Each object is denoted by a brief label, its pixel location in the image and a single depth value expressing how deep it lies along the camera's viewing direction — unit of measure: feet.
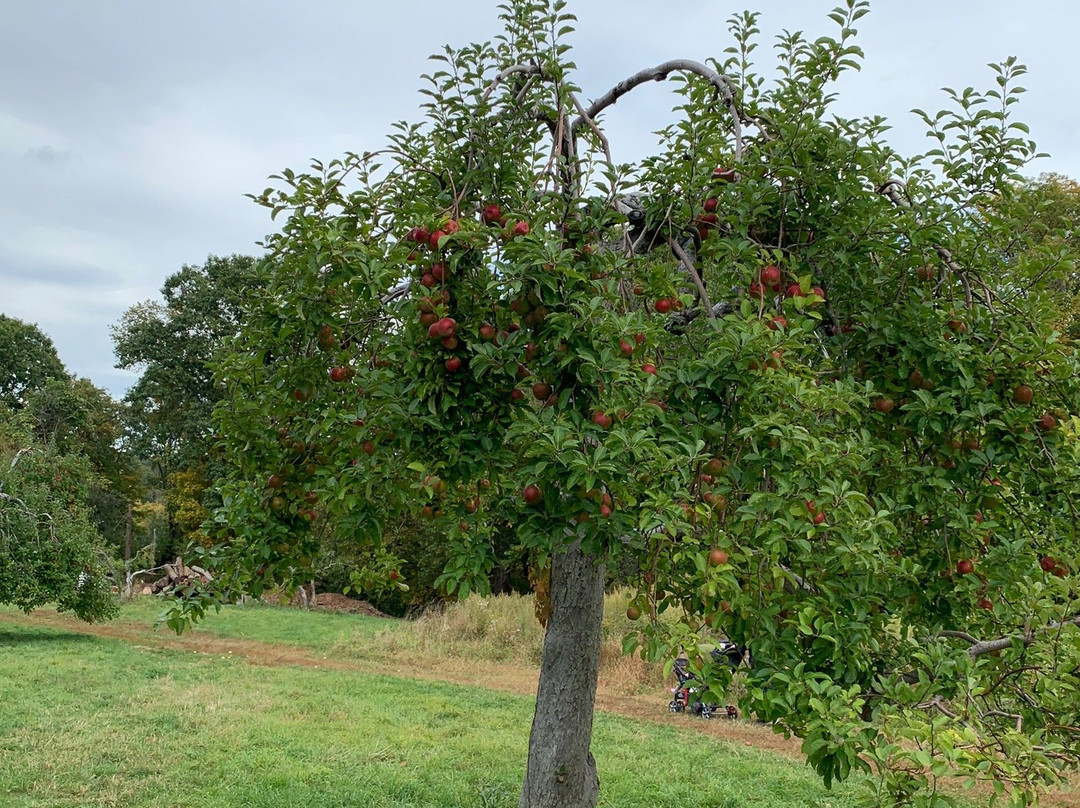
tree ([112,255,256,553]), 83.41
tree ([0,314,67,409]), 99.45
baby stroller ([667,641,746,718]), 34.30
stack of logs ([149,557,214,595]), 67.85
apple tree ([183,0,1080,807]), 8.61
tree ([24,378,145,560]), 87.51
